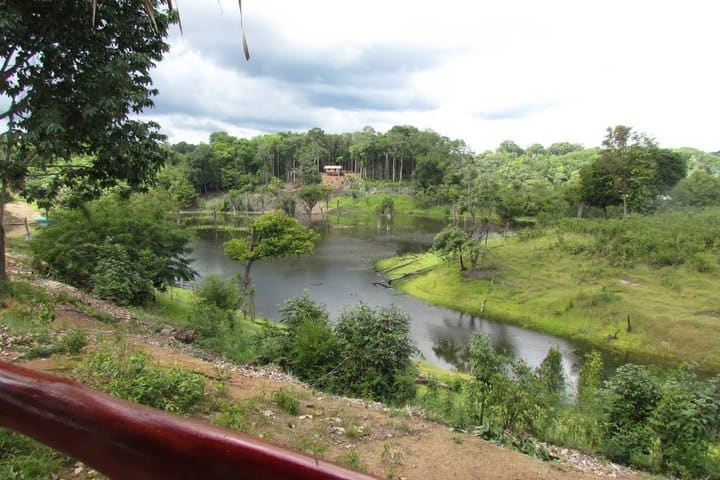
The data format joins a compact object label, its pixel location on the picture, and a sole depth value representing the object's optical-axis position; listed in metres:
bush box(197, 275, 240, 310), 19.28
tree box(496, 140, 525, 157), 179.50
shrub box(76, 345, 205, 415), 5.55
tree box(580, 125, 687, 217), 44.94
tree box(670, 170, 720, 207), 51.62
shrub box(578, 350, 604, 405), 13.11
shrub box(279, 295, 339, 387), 12.22
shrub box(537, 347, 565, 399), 12.92
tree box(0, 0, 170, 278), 8.82
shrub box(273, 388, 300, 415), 7.45
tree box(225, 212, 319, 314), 24.75
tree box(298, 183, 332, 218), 69.06
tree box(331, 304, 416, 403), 11.55
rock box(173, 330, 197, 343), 12.56
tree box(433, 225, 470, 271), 33.38
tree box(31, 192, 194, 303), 16.55
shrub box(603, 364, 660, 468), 8.95
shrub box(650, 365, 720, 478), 8.47
